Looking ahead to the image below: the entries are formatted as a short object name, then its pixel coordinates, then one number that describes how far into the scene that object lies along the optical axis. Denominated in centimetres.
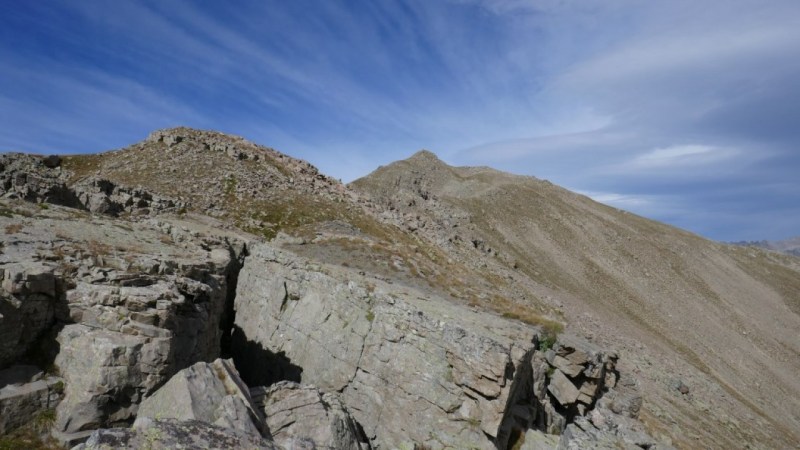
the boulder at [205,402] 1192
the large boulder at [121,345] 1234
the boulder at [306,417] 1464
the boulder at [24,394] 1138
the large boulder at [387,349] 1859
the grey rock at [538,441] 1998
